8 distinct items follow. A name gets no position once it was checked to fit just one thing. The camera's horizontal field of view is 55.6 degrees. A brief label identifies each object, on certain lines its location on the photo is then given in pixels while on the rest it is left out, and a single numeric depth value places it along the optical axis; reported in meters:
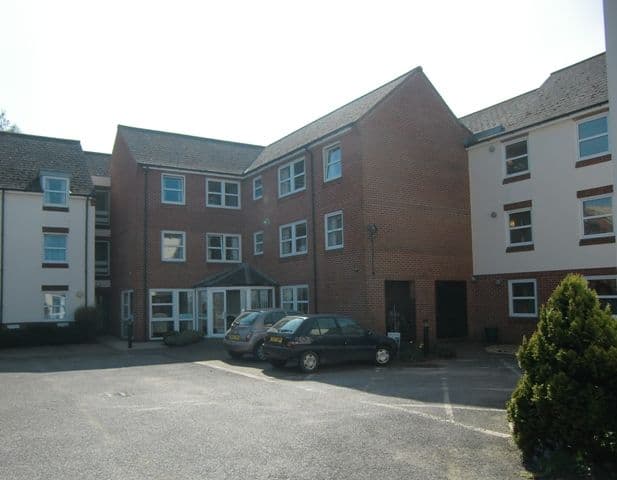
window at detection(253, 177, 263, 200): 27.33
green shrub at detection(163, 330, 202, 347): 23.19
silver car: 17.22
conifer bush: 5.87
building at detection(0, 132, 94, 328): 26.50
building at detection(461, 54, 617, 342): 18.53
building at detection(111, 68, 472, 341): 20.67
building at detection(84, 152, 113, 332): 30.95
